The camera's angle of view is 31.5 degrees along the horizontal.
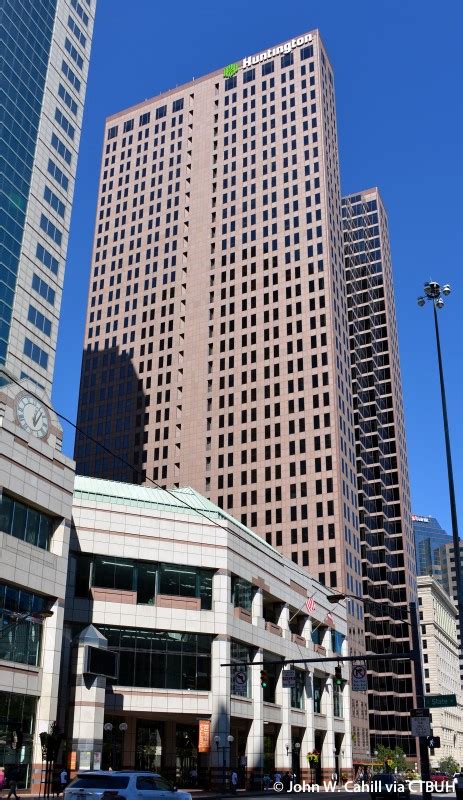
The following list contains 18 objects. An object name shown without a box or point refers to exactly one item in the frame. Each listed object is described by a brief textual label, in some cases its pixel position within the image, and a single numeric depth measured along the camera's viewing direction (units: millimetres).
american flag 71900
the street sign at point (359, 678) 52281
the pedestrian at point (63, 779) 41906
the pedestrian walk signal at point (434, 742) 39950
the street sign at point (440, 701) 37406
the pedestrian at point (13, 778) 34438
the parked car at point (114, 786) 21266
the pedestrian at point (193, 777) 56578
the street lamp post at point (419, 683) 34509
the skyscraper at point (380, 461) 139625
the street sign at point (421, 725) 35656
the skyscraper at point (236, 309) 124312
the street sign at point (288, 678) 50531
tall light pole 33531
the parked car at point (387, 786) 42344
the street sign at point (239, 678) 52969
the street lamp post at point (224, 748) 55400
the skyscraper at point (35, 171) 76875
